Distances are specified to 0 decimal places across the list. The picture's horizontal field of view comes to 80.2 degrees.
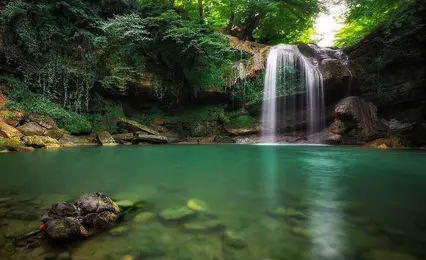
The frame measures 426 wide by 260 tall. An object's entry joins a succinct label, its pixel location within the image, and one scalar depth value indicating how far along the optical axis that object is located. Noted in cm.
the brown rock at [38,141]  908
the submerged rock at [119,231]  214
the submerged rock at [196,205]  277
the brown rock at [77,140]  1074
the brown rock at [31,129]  982
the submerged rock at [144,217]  242
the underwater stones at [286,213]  257
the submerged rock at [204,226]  225
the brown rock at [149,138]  1262
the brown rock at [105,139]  1165
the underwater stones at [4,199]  298
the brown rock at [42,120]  1071
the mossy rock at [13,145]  823
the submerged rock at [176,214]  251
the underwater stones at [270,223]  230
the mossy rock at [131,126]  1320
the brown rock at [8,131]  879
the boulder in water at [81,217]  204
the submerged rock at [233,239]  198
